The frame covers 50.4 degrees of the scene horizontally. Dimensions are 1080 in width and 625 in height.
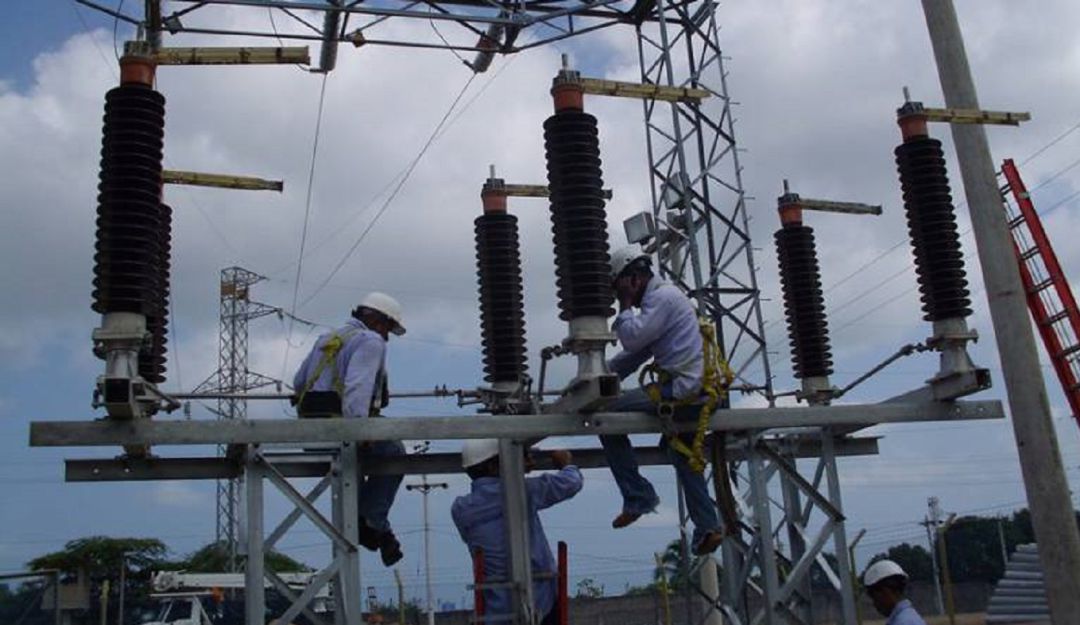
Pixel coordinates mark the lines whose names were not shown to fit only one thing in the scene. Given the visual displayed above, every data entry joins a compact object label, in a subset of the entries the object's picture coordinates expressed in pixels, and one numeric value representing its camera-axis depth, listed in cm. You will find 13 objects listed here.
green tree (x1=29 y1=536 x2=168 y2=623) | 4403
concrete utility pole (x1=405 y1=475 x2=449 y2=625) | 2412
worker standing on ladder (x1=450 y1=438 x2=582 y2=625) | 725
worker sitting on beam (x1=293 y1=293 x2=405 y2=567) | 681
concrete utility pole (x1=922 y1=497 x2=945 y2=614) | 2158
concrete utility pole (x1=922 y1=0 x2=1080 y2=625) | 855
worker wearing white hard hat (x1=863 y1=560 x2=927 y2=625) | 657
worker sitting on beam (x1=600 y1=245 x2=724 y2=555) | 707
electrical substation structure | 599
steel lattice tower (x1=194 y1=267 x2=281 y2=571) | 3825
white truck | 1998
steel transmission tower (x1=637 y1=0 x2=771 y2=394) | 1570
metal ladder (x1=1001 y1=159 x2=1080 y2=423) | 1486
